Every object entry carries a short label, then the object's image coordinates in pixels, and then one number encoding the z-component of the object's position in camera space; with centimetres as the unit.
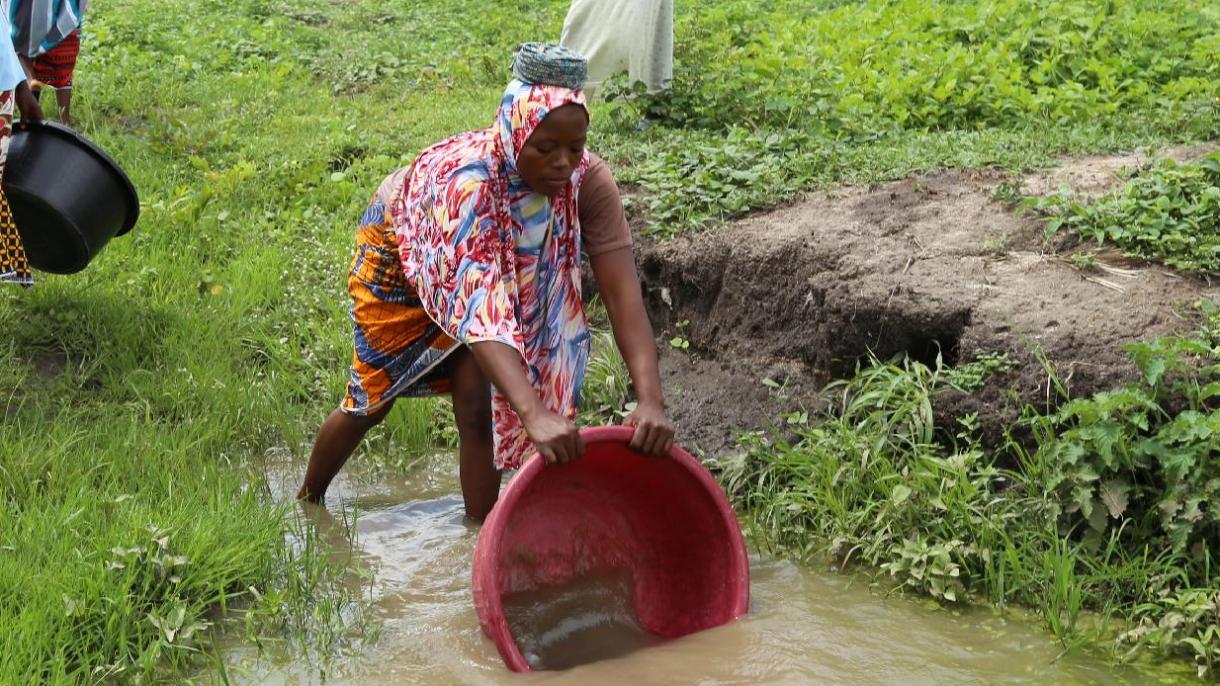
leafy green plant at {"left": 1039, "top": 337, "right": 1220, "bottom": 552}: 324
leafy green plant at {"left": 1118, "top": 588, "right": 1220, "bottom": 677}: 303
